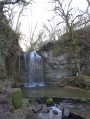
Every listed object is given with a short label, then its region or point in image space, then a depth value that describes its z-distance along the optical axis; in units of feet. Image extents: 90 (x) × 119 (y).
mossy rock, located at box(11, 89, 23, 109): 10.02
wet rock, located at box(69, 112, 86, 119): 12.67
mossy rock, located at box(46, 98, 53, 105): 18.15
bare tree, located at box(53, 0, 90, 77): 32.17
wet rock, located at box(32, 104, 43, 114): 14.76
